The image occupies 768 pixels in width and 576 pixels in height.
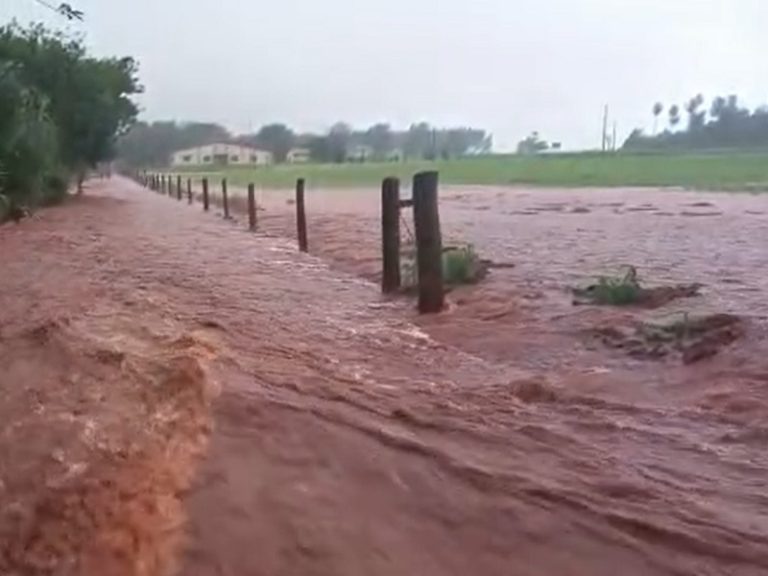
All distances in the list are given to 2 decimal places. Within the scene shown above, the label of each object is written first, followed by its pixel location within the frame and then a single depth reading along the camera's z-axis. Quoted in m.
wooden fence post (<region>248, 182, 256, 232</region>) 26.09
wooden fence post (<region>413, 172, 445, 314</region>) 10.45
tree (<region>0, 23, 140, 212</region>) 26.33
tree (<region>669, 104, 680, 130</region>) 98.91
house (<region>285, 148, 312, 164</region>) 116.25
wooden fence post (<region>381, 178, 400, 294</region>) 11.92
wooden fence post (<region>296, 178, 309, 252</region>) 19.84
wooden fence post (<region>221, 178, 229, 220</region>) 32.96
